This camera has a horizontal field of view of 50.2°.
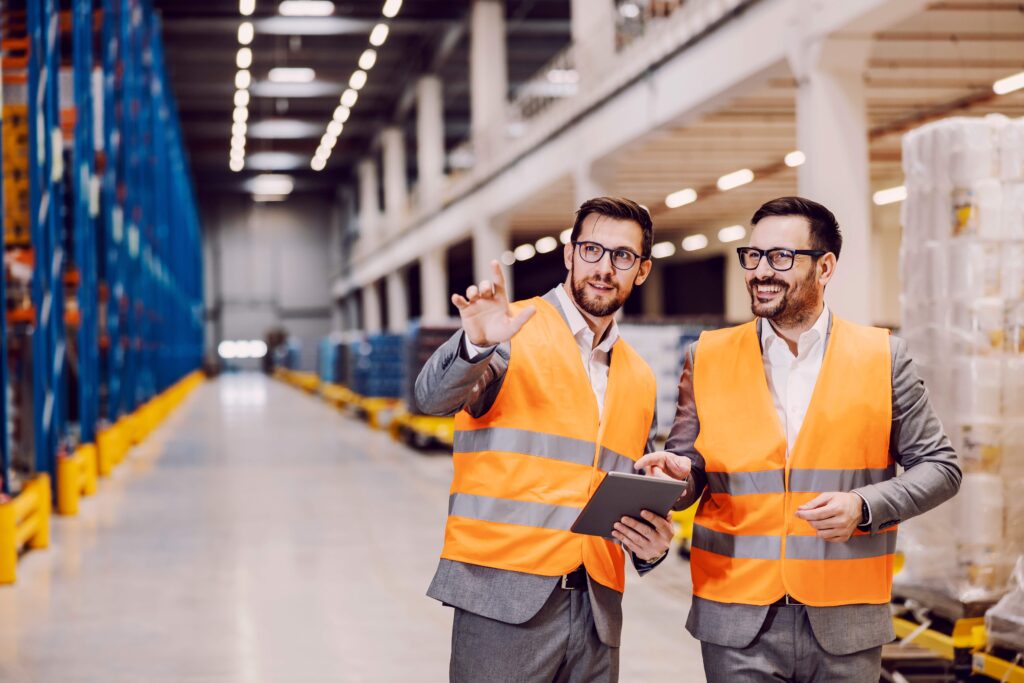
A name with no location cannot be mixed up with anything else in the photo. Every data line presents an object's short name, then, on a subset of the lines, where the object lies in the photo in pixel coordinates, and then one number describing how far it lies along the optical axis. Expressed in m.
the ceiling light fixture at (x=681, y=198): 22.69
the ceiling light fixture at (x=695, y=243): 30.19
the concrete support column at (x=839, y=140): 9.31
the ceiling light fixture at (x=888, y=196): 21.86
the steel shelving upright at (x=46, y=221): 8.69
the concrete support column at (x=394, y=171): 37.72
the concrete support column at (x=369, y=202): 44.16
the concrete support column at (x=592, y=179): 16.25
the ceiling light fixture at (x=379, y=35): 27.00
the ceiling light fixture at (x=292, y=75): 30.84
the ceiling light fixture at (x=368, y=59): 29.28
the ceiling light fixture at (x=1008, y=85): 11.85
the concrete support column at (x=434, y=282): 28.62
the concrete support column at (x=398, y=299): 36.50
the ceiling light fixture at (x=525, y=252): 35.44
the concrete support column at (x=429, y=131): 30.78
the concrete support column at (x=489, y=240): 23.38
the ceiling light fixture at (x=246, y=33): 26.20
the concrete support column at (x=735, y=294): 29.13
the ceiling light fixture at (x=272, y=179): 49.06
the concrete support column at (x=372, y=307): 43.50
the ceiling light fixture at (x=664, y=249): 32.44
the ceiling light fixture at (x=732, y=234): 27.88
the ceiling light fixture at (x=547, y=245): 32.87
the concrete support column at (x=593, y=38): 16.38
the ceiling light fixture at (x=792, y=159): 18.19
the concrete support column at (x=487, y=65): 24.41
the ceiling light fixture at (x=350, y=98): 34.08
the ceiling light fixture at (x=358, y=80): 31.57
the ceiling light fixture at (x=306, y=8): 24.88
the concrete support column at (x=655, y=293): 36.56
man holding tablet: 2.61
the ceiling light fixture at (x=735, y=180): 20.23
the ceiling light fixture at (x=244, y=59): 28.98
